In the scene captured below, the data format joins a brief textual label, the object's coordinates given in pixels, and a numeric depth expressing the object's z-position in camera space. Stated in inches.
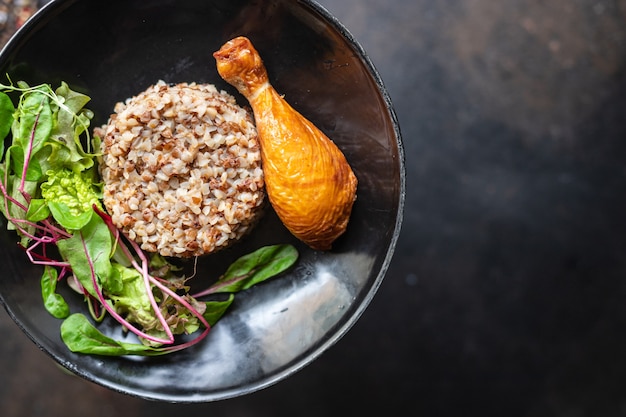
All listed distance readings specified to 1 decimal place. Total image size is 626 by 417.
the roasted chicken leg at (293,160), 19.9
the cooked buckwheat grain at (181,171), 20.4
